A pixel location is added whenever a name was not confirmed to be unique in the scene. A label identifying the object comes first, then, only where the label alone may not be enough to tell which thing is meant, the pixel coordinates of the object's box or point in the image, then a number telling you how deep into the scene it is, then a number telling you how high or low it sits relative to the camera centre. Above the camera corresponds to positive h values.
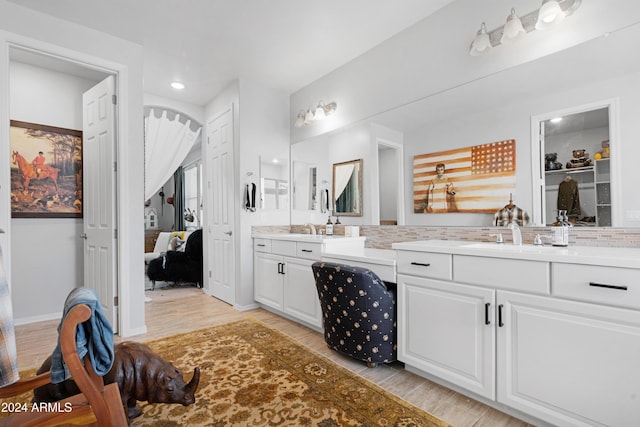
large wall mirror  1.66 +0.66
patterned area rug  1.59 -1.04
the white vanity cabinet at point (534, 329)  1.27 -0.57
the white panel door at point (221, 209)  3.76 +0.10
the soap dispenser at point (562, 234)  1.80 -0.12
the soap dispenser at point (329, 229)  3.39 -0.15
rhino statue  1.35 -0.75
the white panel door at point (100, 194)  2.85 +0.23
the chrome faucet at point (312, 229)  3.49 -0.16
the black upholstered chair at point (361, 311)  2.01 -0.64
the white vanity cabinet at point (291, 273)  2.80 -0.59
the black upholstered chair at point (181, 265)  4.59 -0.72
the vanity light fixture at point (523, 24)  1.72 +1.13
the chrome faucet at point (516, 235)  1.98 -0.14
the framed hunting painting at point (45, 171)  3.17 +0.50
